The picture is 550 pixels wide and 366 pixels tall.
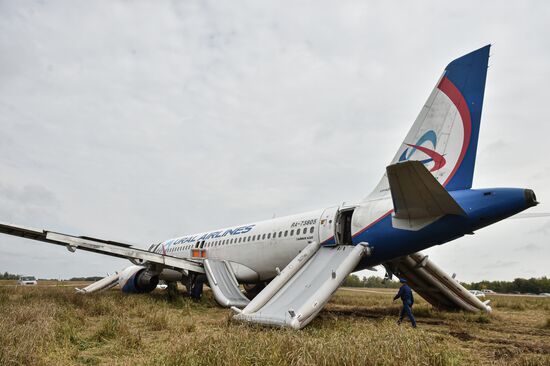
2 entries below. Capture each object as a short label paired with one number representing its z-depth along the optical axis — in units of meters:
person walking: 9.74
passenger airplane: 8.90
